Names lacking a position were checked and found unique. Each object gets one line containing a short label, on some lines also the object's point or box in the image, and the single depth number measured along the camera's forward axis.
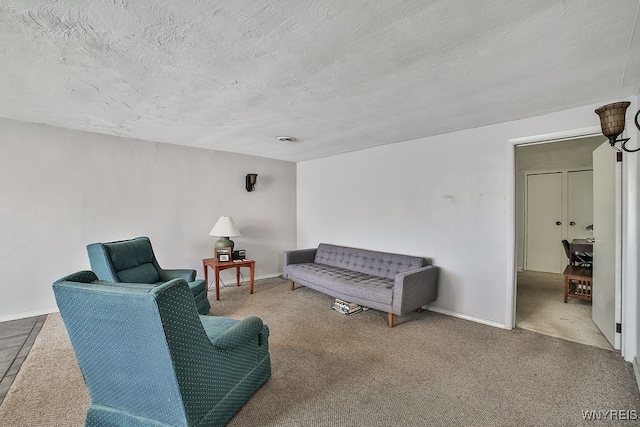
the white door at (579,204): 5.19
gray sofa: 3.06
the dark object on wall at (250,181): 4.85
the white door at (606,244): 2.52
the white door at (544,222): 5.54
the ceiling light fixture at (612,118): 1.88
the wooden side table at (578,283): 3.57
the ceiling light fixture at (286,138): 3.76
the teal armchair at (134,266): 2.79
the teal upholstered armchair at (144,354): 1.29
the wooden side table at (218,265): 3.96
